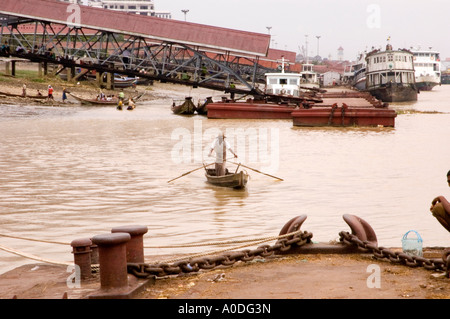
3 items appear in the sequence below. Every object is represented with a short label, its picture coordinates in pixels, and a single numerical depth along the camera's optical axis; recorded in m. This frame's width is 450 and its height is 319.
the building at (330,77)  125.47
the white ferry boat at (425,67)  99.38
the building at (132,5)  184.00
